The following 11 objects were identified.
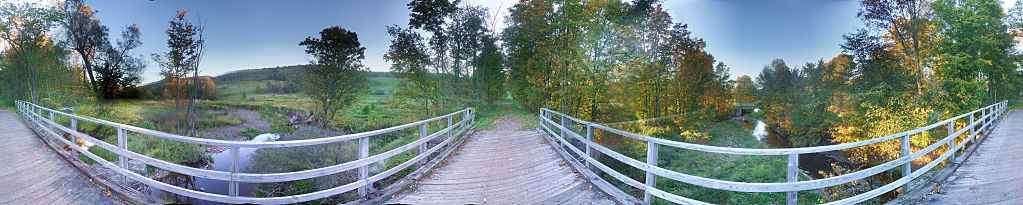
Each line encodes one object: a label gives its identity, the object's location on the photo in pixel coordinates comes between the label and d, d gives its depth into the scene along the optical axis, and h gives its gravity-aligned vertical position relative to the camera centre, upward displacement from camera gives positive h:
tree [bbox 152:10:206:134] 11.45 +1.46
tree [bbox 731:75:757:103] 23.41 +0.53
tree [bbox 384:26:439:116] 15.52 +1.49
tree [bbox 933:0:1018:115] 10.77 +1.72
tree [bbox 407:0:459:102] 15.56 +3.82
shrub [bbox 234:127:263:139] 15.55 -1.57
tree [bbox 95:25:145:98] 10.02 +0.96
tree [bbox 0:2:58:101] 9.93 +2.34
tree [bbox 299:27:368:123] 15.27 +1.38
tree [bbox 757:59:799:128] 21.06 +0.43
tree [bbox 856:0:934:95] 11.53 +2.62
